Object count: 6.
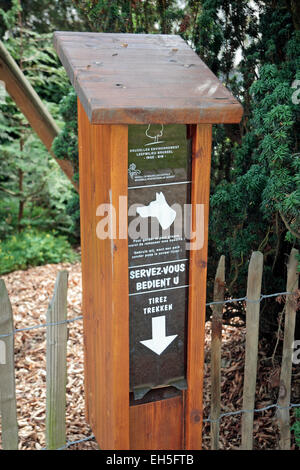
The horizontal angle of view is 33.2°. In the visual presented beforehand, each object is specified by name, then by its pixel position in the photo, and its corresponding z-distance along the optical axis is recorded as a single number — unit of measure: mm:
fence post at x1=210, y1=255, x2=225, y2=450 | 2613
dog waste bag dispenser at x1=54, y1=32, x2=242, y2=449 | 2182
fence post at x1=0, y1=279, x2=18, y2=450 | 2230
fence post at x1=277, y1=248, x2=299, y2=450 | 2699
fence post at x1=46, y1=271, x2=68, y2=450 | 2344
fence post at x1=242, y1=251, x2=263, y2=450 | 2574
